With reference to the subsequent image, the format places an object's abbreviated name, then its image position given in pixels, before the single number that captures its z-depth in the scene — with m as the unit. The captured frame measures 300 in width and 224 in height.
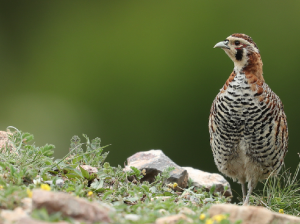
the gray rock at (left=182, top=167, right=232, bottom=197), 8.34
